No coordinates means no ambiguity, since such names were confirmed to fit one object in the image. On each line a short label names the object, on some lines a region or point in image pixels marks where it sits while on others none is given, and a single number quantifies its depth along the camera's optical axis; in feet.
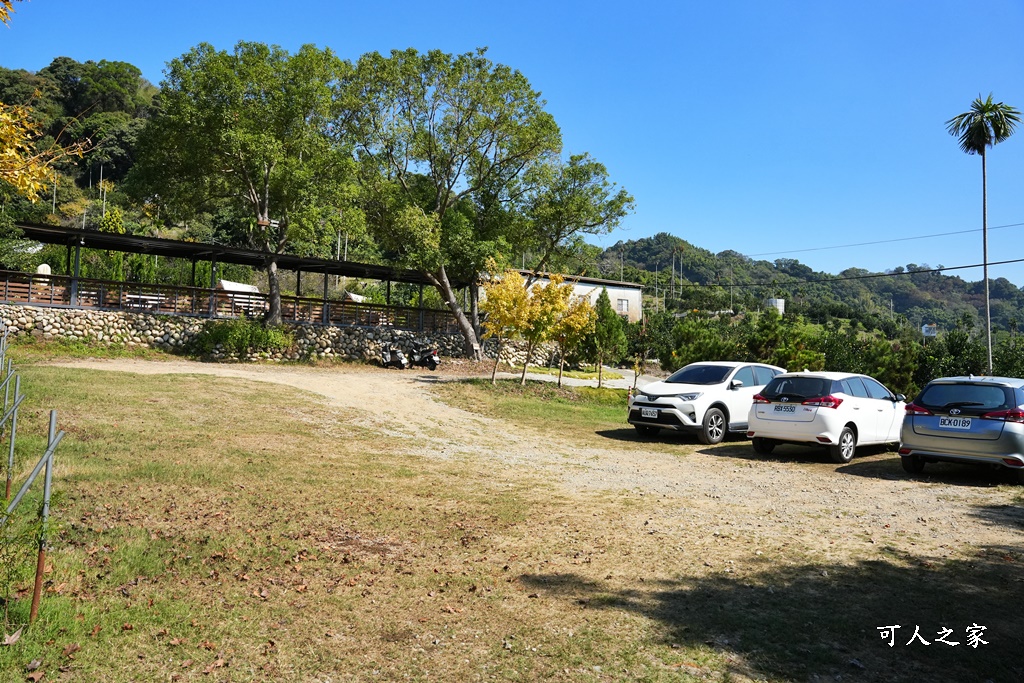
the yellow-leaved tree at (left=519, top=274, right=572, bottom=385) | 69.36
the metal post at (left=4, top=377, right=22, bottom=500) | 18.28
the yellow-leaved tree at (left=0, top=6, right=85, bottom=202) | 17.94
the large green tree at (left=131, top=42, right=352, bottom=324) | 83.87
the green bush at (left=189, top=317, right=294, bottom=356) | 86.43
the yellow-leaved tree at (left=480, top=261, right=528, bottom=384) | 68.95
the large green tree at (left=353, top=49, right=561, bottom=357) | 98.02
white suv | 43.42
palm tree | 100.58
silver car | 28.35
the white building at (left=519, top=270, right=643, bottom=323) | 190.65
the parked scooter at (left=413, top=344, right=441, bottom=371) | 96.43
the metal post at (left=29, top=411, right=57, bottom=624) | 12.69
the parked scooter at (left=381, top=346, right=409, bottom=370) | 95.09
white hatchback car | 35.78
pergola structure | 81.56
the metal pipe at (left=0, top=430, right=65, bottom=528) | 12.33
